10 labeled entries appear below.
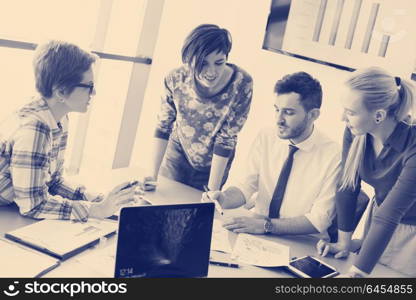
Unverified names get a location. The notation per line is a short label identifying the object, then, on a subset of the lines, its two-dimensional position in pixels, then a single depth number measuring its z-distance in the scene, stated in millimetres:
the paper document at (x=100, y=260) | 1372
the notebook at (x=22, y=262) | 1258
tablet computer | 1572
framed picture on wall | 2832
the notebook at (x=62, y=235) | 1411
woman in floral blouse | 2246
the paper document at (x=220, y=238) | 1638
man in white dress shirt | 1967
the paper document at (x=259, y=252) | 1600
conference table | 1376
